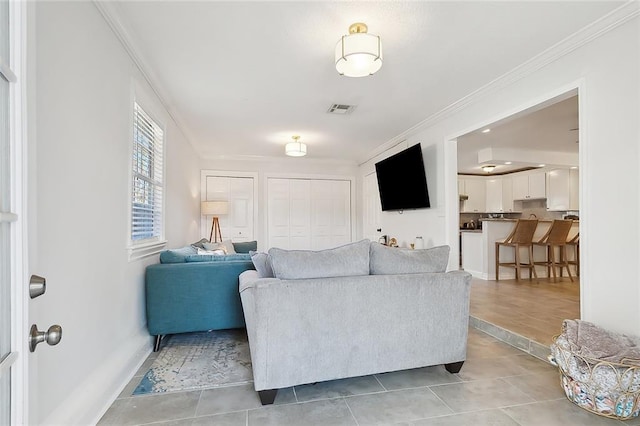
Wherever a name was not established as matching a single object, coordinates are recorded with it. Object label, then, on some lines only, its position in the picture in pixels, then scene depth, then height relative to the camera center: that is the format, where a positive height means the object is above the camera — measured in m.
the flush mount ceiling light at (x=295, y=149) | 4.79 +0.95
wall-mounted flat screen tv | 4.34 +0.46
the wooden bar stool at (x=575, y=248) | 5.55 -0.67
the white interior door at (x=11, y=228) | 0.71 -0.03
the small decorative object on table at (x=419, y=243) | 4.39 -0.43
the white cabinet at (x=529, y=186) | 7.25 +0.59
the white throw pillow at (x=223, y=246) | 4.50 -0.48
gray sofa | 1.85 -0.63
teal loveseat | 2.60 -0.68
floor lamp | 5.72 +0.10
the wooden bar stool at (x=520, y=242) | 5.18 -0.51
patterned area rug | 2.12 -1.13
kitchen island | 5.45 -0.60
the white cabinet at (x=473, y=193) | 8.45 +0.48
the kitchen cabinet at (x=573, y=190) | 6.75 +0.43
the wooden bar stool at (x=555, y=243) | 5.23 -0.53
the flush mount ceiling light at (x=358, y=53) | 2.04 +1.02
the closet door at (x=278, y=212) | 6.66 +0.02
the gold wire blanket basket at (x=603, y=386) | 1.68 -0.95
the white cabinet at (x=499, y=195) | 8.17 +0.42
